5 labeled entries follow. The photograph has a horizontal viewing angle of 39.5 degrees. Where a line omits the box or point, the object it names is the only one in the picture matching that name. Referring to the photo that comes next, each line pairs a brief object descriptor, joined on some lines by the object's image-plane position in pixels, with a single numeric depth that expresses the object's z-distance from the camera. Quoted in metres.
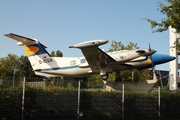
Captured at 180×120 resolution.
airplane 23.89
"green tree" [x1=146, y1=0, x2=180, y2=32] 17.03
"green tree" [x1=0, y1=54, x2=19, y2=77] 70.69
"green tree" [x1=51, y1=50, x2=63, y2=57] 89.22
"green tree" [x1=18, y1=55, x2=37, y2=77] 79.03
